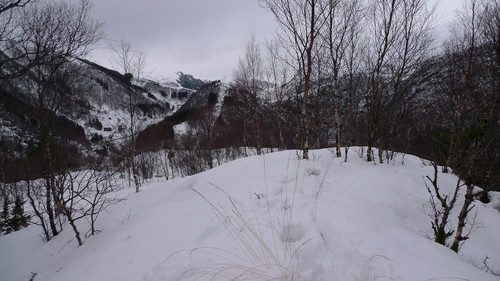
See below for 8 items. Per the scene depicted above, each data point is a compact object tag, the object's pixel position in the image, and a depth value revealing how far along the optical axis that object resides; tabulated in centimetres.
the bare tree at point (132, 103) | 1464
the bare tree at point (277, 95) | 1895
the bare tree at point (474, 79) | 418
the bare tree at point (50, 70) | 613
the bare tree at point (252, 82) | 1830
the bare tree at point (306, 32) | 722
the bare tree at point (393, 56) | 806
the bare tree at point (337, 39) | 837
